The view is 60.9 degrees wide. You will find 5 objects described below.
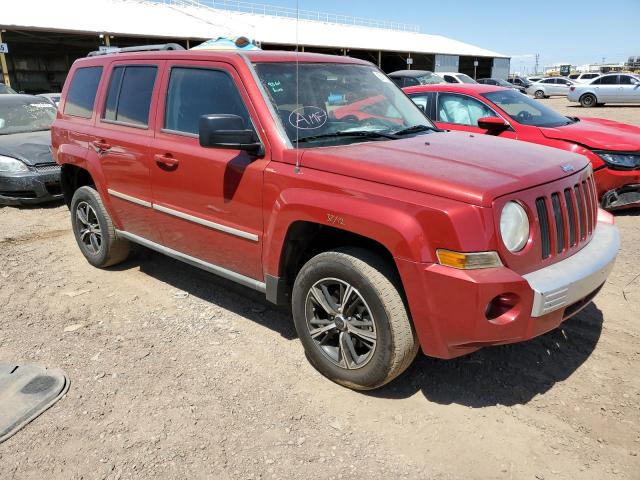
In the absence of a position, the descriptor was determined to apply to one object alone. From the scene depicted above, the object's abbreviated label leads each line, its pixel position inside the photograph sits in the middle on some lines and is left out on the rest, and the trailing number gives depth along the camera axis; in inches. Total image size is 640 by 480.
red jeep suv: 104.4
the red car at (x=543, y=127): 254.2
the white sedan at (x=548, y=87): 1414.9
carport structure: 1018.7
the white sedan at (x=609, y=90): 960.9
